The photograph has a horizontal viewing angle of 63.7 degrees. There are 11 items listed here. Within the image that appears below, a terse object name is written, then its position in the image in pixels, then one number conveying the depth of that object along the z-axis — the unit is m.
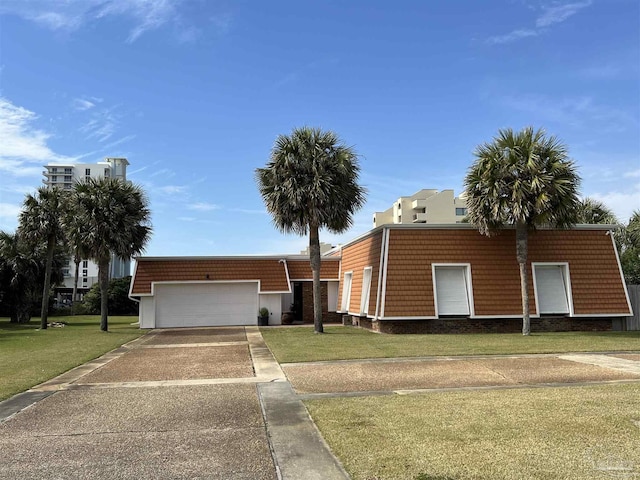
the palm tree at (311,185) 19.80
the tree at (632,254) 26.98
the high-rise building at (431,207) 75.06
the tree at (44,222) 26.08
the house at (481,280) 19.31
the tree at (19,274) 31.50
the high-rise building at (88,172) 104.38
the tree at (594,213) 28.02
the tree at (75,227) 23.61
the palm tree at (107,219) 23.52
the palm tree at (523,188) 17.70
